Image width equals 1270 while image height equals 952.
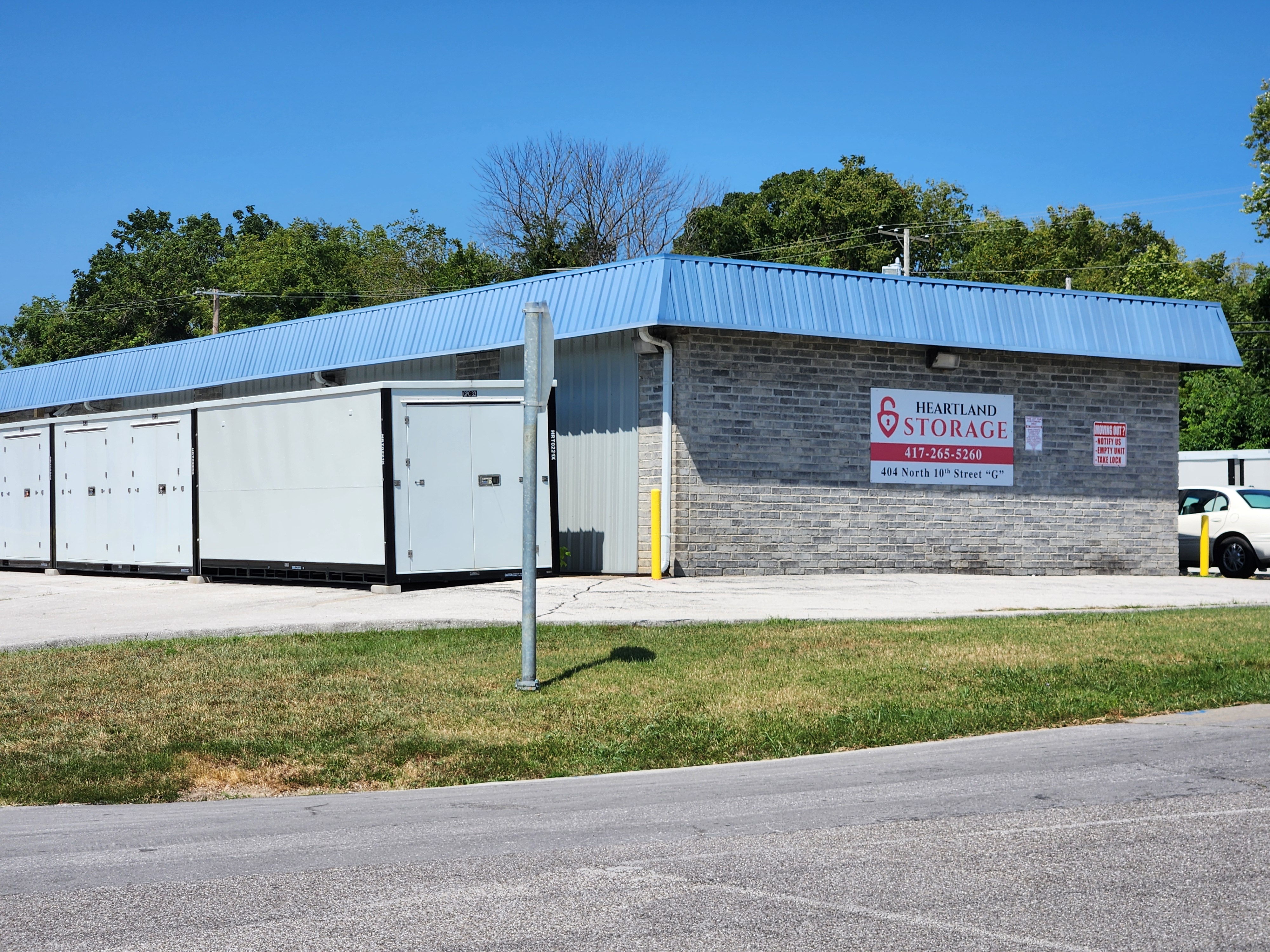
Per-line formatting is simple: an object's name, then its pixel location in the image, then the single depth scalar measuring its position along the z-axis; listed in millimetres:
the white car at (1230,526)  23672
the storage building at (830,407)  19750
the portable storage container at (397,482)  17516
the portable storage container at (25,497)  24312
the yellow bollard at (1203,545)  23625
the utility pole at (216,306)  51975
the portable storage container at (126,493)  20953
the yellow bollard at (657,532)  19250
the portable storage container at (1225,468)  32969
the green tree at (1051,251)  63031
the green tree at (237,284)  66188
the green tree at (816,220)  55812
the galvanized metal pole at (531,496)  10156
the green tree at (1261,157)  40469
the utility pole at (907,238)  49812
